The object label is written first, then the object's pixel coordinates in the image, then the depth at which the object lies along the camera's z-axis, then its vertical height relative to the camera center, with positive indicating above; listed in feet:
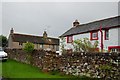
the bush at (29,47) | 28.13 -1.89
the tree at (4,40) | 84.62 +1.03
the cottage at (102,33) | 33.93 +3.55
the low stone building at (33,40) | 76.50 +0.86
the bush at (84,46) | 26.11 -1.47
